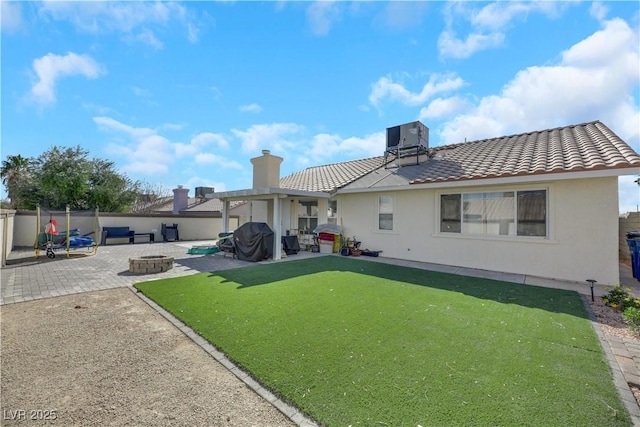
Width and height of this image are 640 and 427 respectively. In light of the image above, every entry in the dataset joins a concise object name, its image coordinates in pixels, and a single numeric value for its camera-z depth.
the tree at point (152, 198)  32.25
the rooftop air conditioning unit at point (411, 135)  12.11
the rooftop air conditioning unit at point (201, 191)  29.24
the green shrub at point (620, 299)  5.00
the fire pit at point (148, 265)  8.17
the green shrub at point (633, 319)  4.07
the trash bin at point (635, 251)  7.37
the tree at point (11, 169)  26.20
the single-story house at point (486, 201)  6.80
